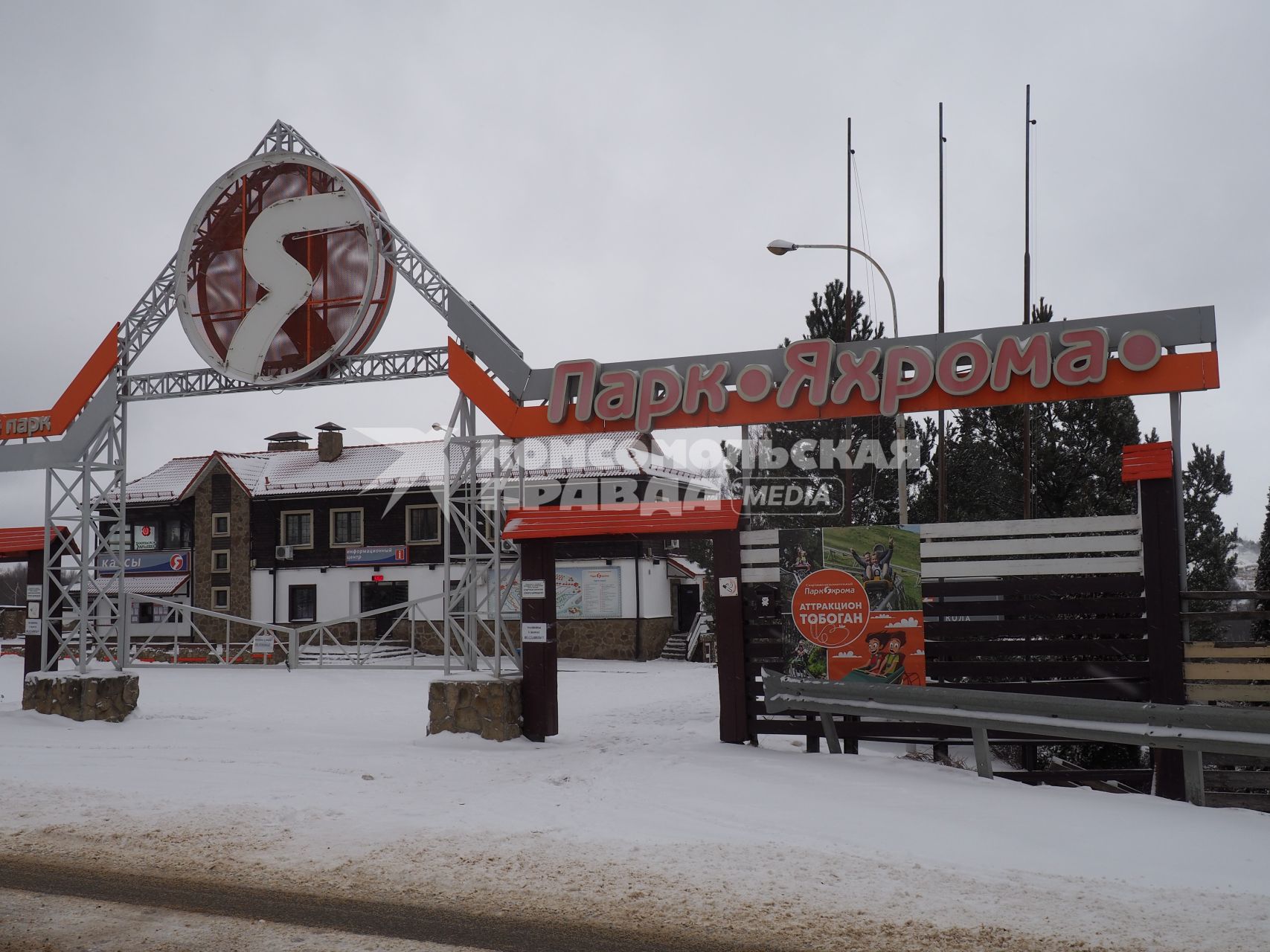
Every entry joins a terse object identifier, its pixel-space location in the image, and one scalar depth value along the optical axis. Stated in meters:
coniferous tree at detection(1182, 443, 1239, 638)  25.03
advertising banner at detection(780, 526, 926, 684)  11.36
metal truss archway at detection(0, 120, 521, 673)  14.91
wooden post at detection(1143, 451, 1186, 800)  10.38
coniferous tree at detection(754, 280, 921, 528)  25.09
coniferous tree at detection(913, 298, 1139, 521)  23.78
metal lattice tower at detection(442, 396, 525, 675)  13.48
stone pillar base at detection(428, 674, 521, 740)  12.83
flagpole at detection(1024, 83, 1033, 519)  25.99
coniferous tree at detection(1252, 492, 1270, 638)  13.70
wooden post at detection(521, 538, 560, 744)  13.03
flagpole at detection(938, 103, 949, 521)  22.61
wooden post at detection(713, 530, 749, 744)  11.97
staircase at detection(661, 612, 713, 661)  34.31
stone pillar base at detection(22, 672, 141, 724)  15.44
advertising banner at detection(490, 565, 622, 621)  34.88
